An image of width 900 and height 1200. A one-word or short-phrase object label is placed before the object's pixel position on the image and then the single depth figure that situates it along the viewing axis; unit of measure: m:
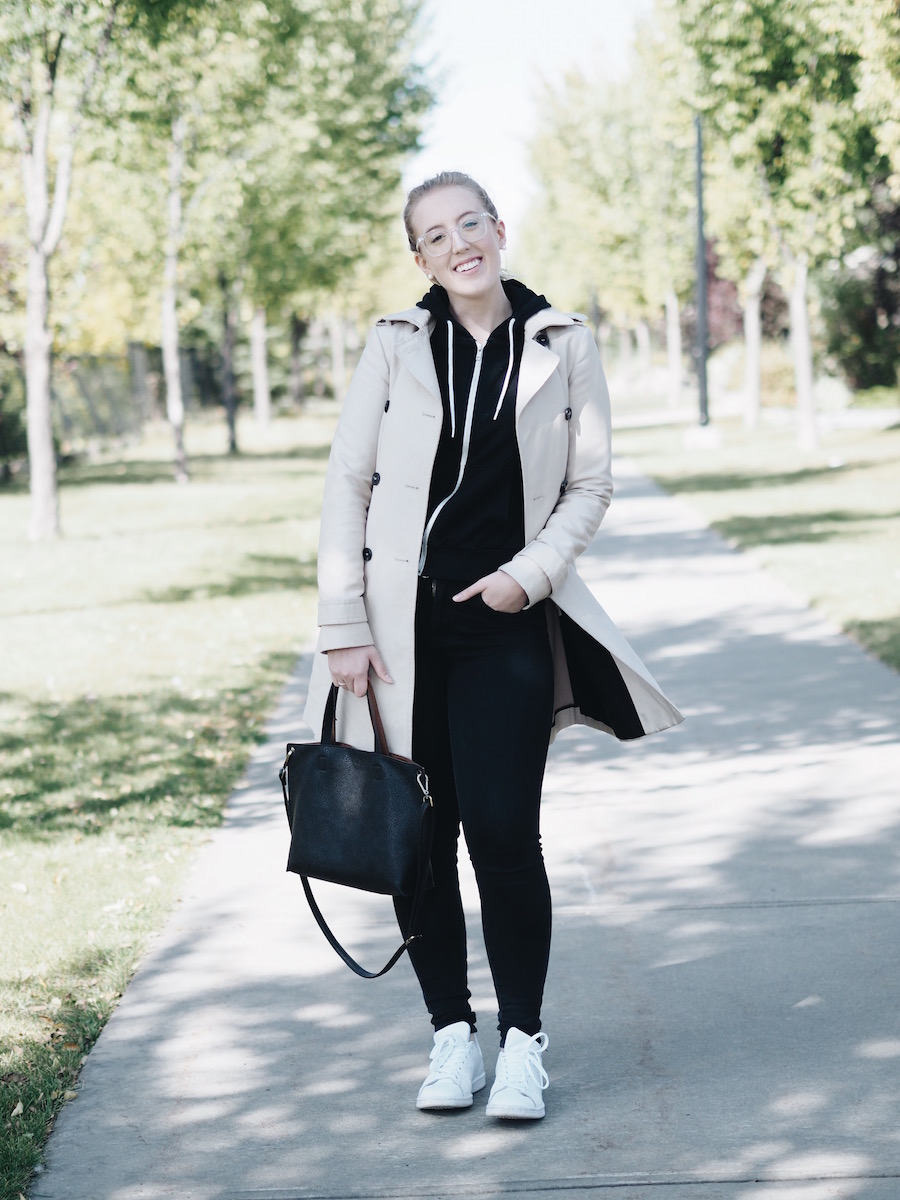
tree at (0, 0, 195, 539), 15.21
